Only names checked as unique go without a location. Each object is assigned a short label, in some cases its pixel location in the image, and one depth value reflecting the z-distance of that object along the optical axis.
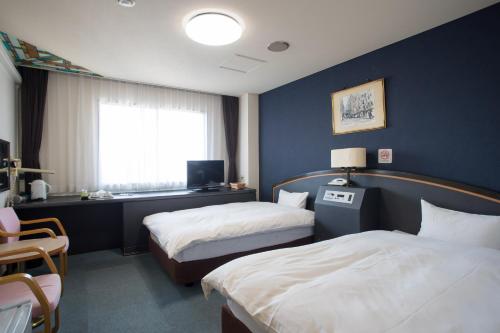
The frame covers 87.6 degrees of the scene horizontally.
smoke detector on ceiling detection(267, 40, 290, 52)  2.80
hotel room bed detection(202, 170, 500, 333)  1.07
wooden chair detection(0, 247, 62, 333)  1.49
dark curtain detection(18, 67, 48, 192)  3.43
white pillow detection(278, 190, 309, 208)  3.77
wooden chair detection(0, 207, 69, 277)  2.32
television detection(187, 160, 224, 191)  4.39
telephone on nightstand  3.20
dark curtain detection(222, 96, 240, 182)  5.05
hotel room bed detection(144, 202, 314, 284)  2.54
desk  3.51
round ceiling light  2.26
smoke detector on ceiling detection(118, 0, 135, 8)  2.03
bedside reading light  2.91
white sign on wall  2.93
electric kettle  3.22
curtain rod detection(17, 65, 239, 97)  3.73
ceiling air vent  3.23
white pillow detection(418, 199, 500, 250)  1.97
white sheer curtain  3.72
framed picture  3.01
